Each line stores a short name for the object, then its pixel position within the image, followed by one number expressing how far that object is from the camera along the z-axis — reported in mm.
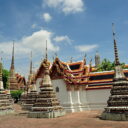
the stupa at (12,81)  55969
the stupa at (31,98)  30458
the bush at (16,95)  49531
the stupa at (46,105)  19562
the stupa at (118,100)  15695
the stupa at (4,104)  23797
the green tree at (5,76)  62644
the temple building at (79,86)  25891
